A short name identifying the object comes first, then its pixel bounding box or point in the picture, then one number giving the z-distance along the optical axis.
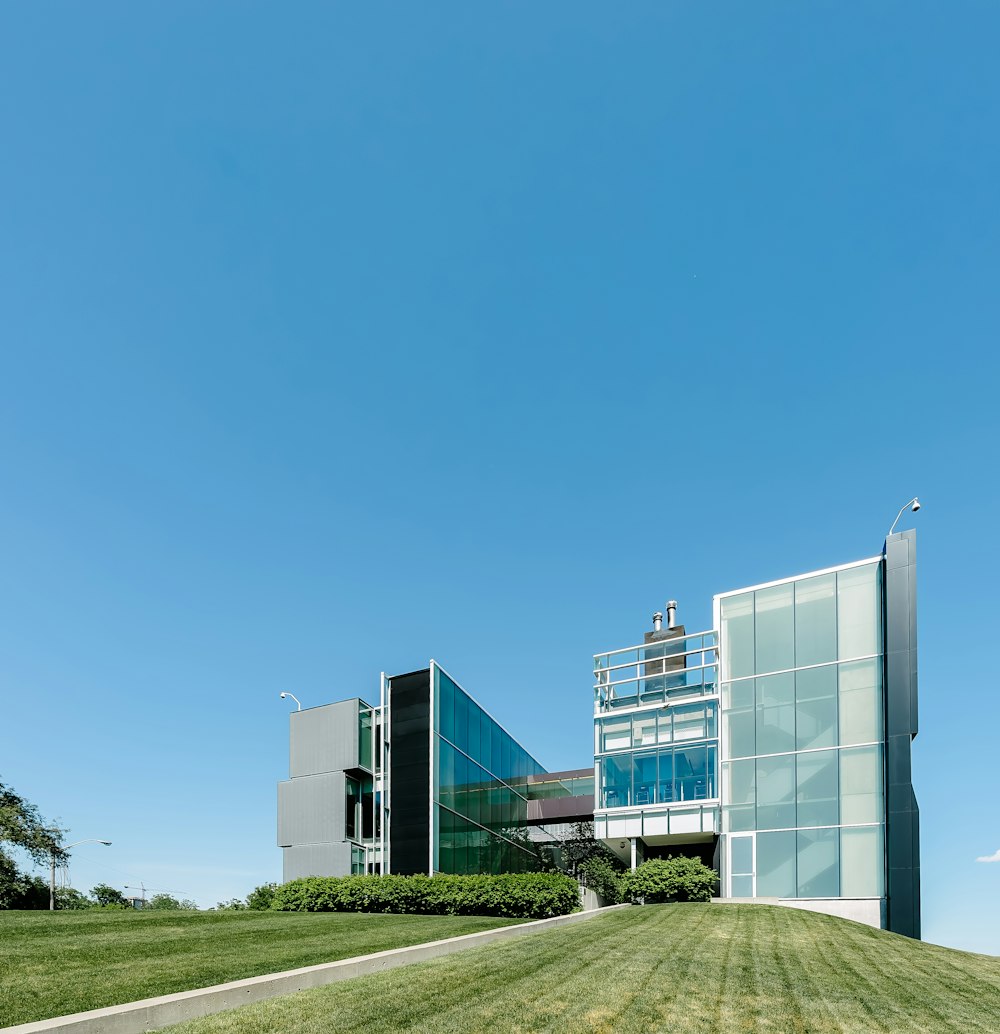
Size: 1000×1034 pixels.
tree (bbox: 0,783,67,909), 37.40
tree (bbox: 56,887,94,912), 40.47
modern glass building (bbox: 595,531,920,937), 27.72
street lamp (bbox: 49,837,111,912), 35.18
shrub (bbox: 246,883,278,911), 27.00
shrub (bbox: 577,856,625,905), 31.83
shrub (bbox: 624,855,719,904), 30.27
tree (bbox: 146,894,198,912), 53.84
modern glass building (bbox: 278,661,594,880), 29.11
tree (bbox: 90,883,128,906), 45.69
